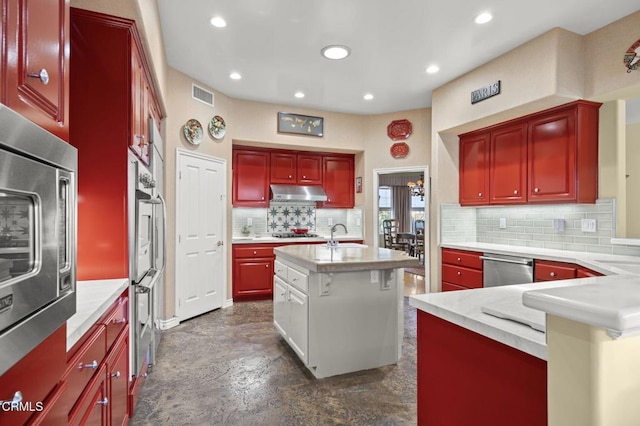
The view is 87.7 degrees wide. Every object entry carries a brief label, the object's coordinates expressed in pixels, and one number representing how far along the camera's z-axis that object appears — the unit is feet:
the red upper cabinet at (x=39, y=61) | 2.28
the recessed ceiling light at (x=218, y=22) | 9.21
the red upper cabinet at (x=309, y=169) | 17.88
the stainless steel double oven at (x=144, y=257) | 6.49
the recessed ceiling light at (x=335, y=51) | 10.81
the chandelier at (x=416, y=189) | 28.73
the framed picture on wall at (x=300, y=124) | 16.20
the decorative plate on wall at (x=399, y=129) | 16.87
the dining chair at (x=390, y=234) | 29.43
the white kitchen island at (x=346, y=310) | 8.03
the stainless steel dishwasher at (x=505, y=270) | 10.63
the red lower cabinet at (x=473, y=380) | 3.03
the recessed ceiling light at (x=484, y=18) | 8.96
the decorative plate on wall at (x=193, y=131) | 12.63
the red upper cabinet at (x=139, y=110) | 6.44
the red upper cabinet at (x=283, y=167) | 17.35
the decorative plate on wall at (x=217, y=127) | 13.88
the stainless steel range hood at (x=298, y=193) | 16.79
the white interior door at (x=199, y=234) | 12.48
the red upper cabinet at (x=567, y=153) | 10.23
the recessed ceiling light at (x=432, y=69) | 12.12
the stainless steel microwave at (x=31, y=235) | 1.89
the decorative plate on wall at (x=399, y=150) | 16.88
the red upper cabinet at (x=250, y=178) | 16.61
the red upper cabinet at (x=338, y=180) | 18.48
